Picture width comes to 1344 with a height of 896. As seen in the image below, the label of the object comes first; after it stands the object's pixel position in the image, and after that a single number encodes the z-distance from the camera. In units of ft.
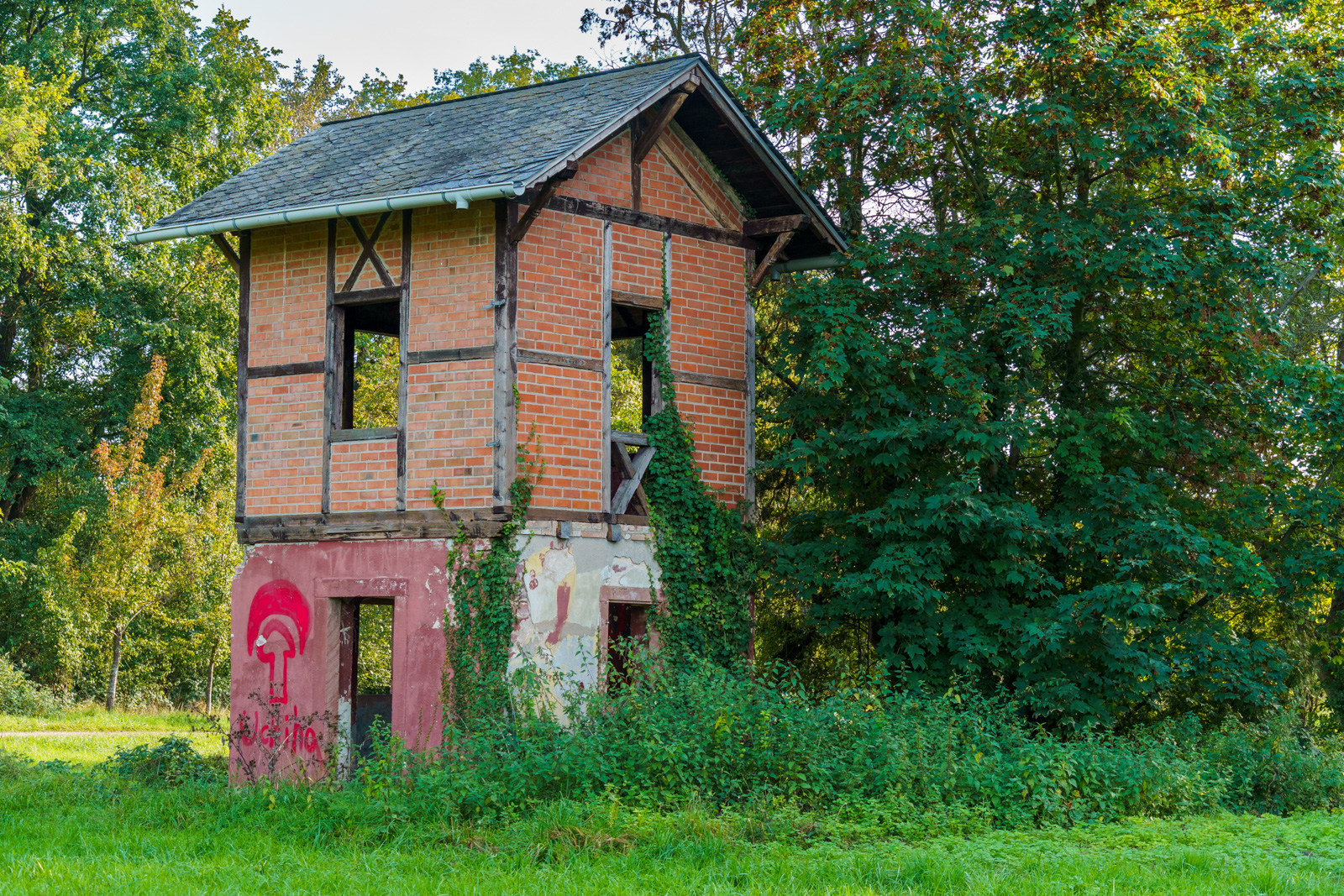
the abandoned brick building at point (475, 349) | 40.60
